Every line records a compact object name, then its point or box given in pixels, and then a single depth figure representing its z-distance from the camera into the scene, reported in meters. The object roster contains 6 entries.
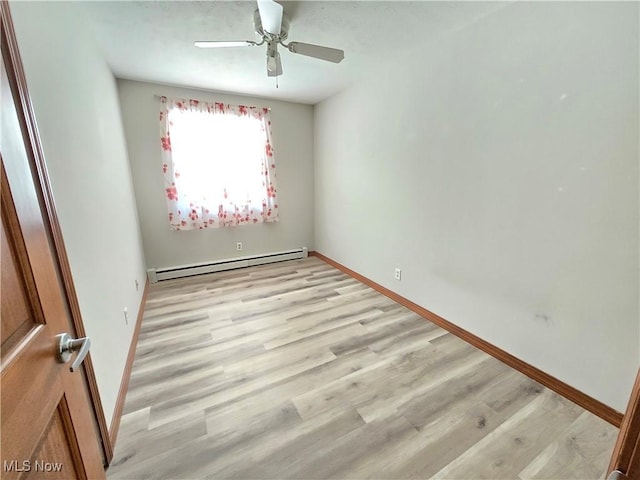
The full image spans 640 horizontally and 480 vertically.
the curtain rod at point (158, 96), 2.90
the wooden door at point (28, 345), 0.47
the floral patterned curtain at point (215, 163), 3.03
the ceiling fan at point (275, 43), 1.57
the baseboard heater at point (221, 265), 3.22
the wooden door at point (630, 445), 0.53
